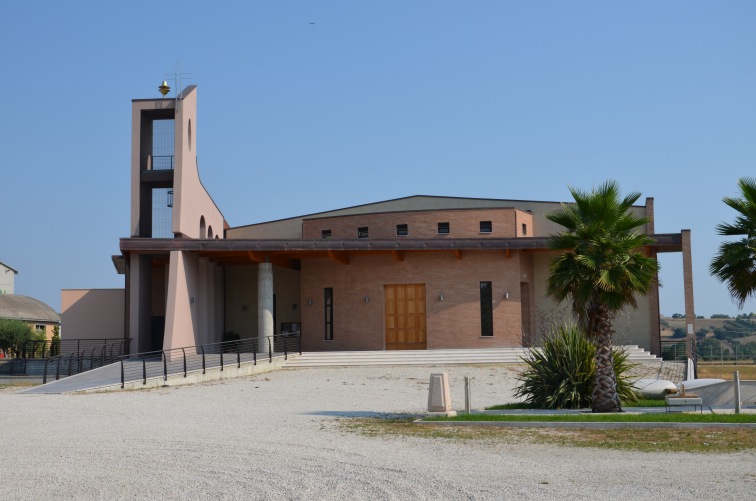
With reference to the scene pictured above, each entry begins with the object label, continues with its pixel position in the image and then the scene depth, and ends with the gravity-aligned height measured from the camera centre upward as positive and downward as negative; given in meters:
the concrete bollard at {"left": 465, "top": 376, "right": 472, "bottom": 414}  16.27 -1.36
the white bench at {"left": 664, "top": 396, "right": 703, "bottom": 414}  15.47 -1.38
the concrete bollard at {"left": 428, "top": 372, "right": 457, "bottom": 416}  15.92 -1.34
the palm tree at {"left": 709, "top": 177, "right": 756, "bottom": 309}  16.55 +1.33
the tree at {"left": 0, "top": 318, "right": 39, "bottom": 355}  53.88 -0.34
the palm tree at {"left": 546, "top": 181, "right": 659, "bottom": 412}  15.79 +0.99
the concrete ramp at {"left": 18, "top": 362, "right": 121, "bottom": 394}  22.03 -1.41
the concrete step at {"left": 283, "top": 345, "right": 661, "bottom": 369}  30.05 -1.11
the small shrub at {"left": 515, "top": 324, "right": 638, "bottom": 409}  17.20 -0.98
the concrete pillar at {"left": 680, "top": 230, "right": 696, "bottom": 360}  31.16 +1.64
